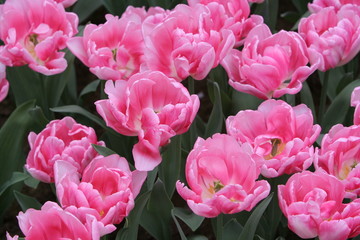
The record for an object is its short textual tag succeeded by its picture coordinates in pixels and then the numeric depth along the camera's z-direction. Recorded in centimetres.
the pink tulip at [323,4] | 150
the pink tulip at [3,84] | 142
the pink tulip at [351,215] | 120
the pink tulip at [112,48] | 137
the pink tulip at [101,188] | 120
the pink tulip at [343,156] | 125
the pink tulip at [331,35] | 139
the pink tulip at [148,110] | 126
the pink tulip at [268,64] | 133
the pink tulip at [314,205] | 120
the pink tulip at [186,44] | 133
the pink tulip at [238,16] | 143
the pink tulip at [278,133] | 125
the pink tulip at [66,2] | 152
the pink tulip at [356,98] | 132
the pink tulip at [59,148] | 133
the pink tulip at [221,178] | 120
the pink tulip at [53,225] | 118
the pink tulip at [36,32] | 143
